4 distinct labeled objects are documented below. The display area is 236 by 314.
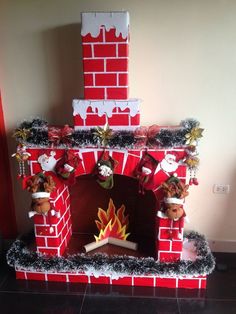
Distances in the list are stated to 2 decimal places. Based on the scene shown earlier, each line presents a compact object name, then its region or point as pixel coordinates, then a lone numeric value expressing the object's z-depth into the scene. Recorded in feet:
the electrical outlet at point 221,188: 7.50
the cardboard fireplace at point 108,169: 6.07
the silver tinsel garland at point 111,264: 6.57
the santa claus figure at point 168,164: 6.25
